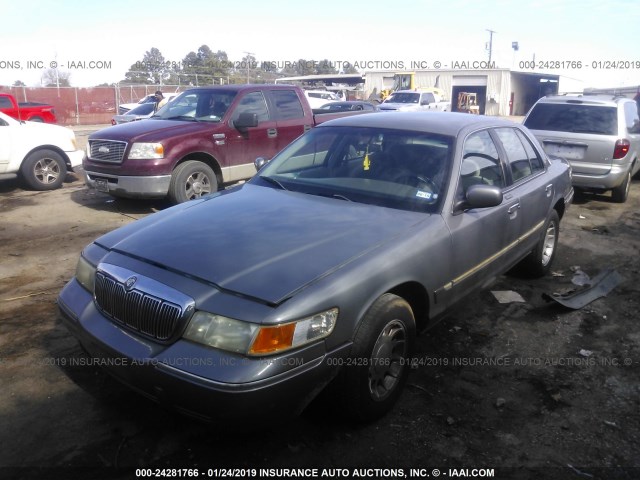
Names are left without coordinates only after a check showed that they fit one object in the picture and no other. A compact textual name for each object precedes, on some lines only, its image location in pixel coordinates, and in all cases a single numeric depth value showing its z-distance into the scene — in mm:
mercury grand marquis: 2490
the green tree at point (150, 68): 39844
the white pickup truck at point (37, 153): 9328
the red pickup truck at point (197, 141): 7613
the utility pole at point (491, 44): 67788
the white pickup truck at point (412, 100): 26953
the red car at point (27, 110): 18438
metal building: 46969
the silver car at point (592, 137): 8531
